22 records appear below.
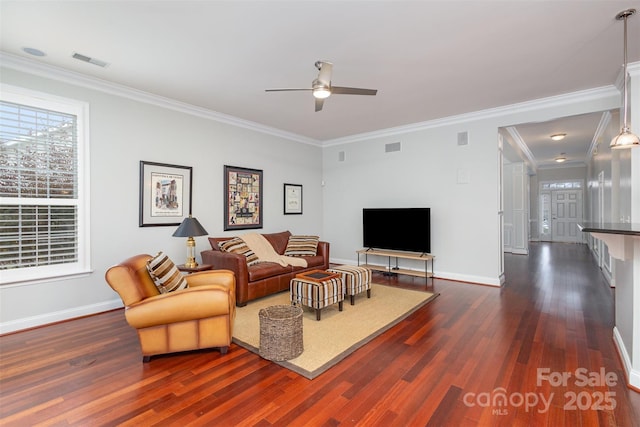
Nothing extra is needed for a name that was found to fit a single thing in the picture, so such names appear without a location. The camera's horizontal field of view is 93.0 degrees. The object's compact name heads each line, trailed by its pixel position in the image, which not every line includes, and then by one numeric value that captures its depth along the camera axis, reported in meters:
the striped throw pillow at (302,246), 5.28
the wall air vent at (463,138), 5.29
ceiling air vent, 3.17
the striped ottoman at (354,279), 4.00
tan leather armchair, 2.53
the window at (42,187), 3.25
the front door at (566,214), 10.82
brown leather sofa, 4.02
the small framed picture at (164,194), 4.22
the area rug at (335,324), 2.63
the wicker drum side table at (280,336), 2.58
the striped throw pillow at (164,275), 2.79
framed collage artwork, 5.27
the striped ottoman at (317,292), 3.51
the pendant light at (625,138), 2.40
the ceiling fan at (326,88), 2.86
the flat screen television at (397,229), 5.42
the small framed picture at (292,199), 6.37
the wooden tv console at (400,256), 5.33
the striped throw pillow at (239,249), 4.49
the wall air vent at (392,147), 6.12
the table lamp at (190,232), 3.90
